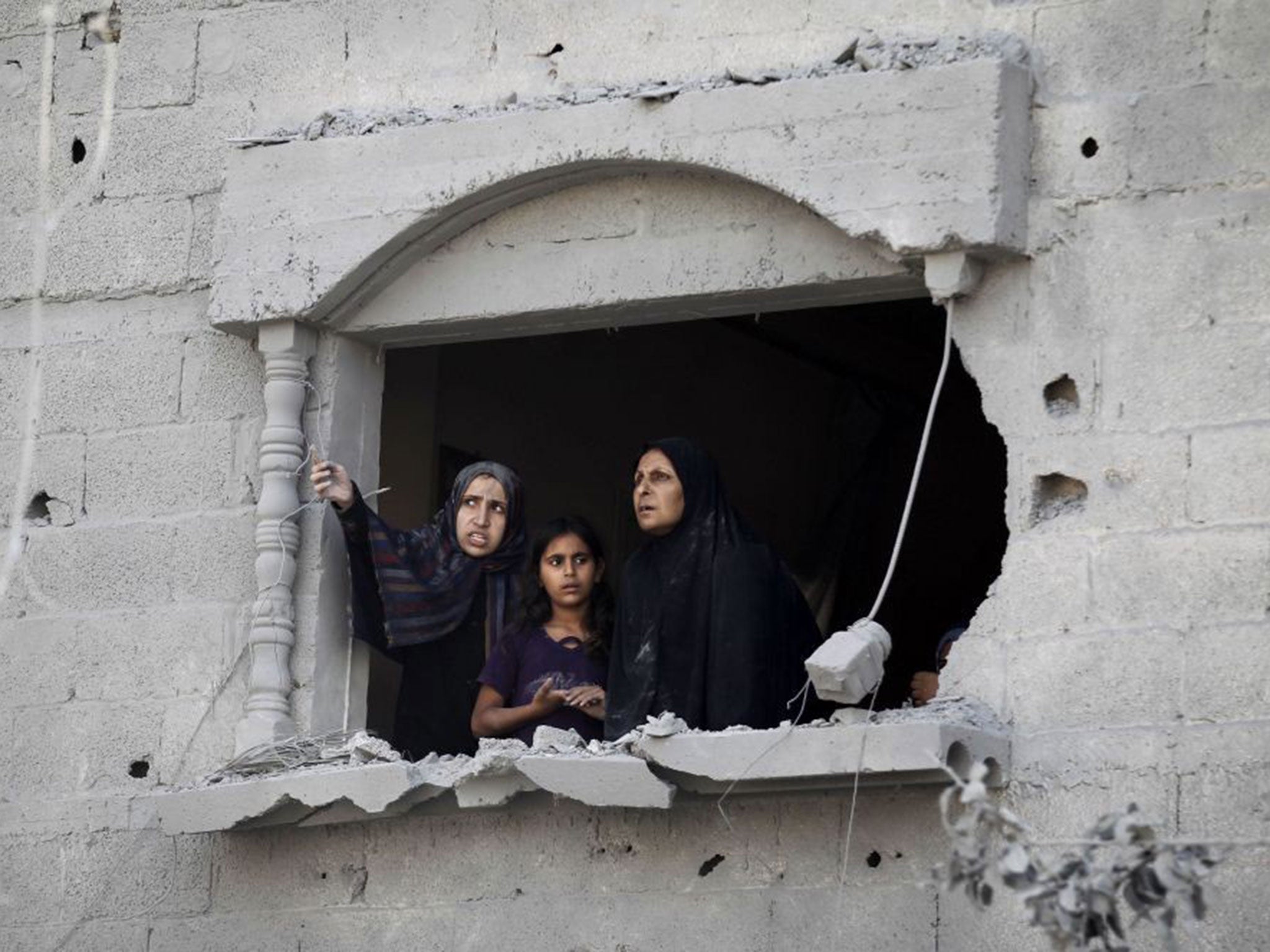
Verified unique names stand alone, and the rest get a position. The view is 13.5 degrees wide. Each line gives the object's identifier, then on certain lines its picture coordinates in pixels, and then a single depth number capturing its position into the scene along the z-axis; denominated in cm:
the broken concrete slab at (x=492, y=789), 1200
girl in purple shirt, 1285
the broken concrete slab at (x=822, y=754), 1124
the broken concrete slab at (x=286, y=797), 1206
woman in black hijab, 1244
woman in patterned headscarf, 1316
